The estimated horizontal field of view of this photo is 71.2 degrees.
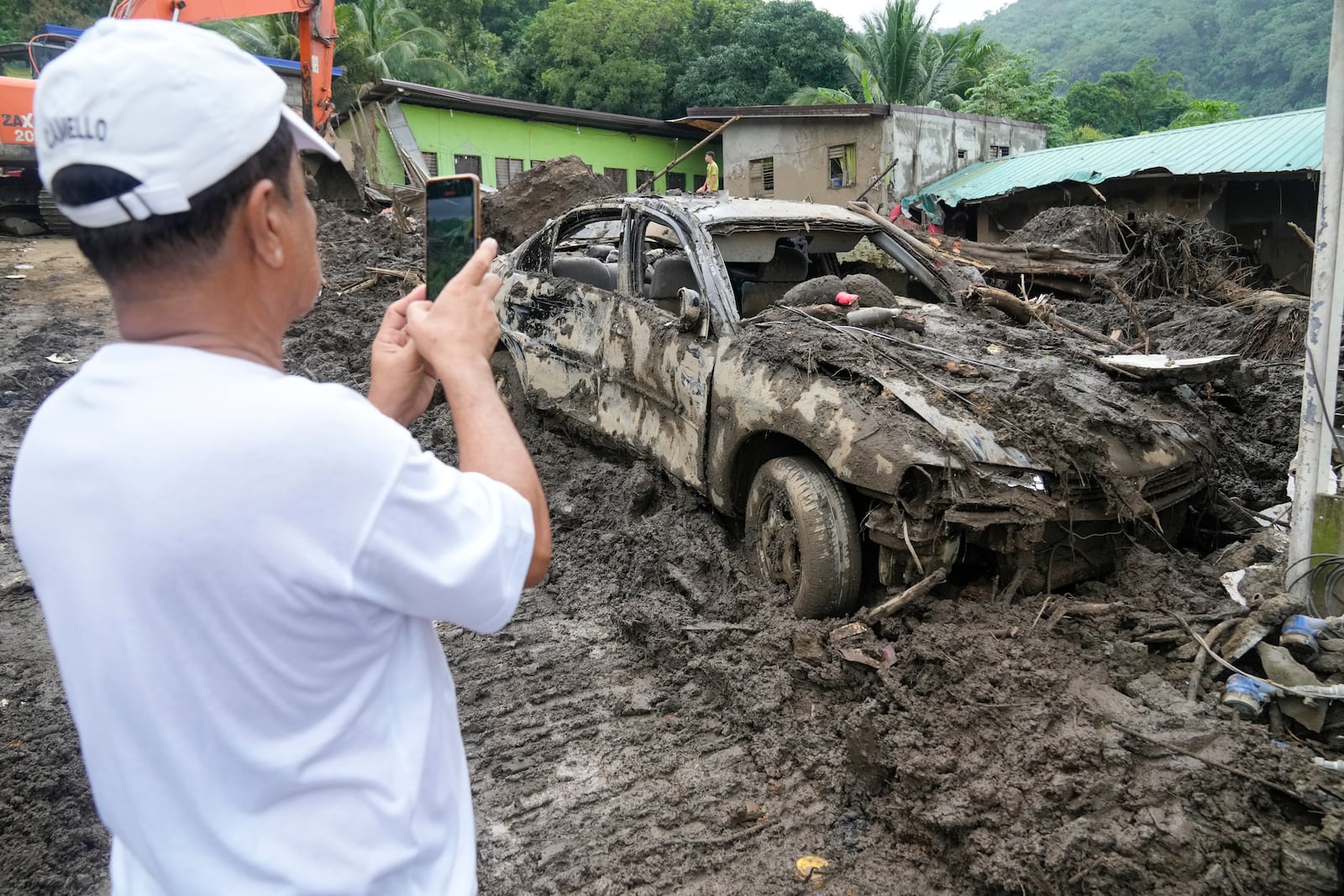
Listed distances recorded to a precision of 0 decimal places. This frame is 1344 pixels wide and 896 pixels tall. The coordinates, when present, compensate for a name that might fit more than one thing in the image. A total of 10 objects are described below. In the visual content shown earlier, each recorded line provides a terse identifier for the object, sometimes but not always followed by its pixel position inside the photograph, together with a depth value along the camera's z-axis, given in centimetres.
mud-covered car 353
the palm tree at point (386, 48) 2831
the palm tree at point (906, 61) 3070
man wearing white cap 88
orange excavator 1048
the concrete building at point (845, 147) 2169
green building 2111
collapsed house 1438
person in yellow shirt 1700
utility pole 337
